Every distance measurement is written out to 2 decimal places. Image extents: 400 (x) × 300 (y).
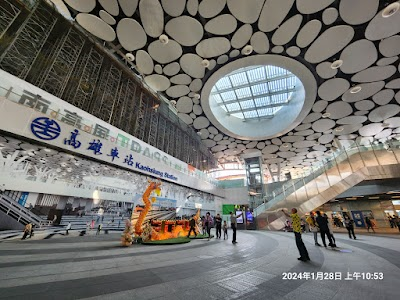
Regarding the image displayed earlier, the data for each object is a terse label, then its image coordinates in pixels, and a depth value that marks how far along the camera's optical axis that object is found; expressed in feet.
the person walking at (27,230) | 23.32
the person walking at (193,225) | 29.36
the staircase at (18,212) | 29.21
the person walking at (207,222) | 29.31
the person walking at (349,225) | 25.40
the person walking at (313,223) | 20.21
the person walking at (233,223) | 23.92
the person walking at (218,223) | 29.43
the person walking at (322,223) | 18.66
